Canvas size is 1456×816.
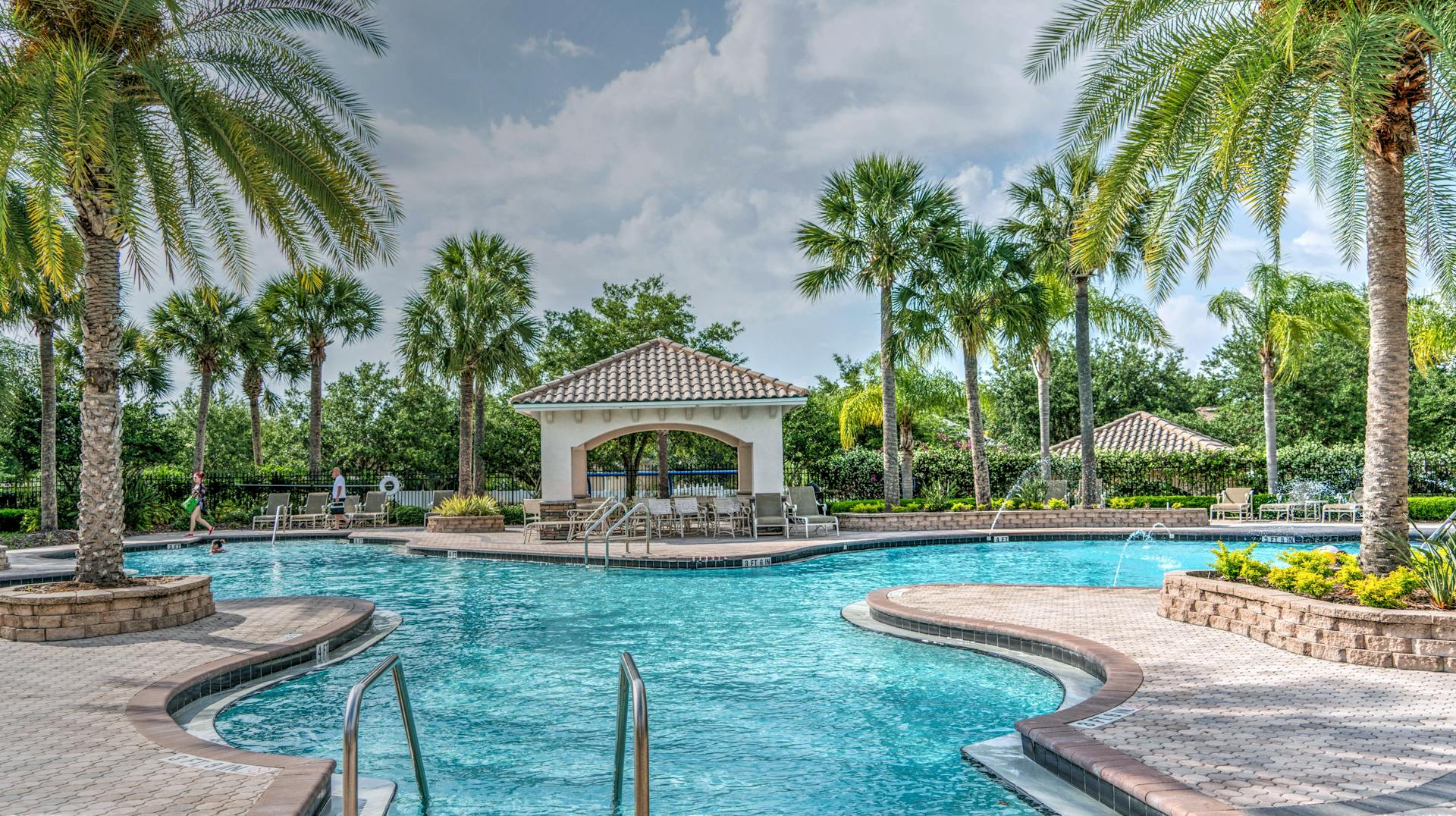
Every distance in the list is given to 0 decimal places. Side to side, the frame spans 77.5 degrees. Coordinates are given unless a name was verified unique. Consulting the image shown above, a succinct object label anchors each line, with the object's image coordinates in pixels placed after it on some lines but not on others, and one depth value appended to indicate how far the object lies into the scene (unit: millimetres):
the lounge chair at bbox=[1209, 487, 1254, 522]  22906
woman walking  19931
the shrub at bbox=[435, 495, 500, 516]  22031
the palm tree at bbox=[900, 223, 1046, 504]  20797
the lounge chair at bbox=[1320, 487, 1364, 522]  21578
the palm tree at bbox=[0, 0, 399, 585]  8328
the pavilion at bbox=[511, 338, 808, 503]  20438
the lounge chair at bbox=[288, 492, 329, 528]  23984
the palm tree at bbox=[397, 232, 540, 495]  23547
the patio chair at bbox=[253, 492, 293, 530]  23650
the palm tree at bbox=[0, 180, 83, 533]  11570
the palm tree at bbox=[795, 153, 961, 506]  21109
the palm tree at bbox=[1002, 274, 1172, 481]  24281
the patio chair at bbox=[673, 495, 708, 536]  19422
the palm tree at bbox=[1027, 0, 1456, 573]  7570
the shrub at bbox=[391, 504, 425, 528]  24844
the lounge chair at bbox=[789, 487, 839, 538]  19797
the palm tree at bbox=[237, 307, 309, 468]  26344
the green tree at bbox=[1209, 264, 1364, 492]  25094
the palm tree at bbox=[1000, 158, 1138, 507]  21000
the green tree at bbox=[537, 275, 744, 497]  30375
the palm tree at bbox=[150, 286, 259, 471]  25266
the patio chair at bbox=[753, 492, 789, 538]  19422
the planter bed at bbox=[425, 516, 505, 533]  21609
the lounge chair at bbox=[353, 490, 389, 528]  24203
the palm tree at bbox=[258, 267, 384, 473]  26312
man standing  24750
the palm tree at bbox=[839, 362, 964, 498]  29188
